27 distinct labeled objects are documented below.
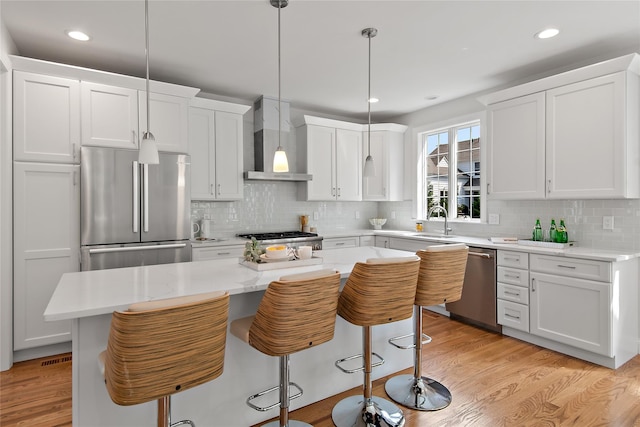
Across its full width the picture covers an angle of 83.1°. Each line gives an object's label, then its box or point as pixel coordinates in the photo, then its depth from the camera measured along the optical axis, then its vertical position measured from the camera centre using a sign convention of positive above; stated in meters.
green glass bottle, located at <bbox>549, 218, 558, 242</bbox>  3.52 -0.23
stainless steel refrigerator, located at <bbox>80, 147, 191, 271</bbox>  3.17 +0.01
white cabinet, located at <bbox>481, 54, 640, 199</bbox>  2.98 +0.68
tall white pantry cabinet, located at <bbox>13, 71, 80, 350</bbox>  3.02 +0.11
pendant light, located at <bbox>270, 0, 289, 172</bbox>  2.46 +0.35
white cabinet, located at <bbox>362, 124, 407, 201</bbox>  5.34 +0.70
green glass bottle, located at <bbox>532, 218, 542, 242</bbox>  3.68 -0.25
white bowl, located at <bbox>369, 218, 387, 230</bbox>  5.62 -0.20
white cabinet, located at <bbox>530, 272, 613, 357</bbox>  2.87 -0.87
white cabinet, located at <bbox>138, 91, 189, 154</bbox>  3.50 +0.90
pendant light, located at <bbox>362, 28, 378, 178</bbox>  2.87 +0.37
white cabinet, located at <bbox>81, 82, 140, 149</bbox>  3.25 +0.87
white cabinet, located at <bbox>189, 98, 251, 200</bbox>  4.05 +0.70
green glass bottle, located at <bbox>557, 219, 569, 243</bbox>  3.45 -0.25
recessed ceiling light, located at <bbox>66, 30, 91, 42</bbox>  2.86 +1.41
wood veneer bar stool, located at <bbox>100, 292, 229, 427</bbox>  1.26 -0.50
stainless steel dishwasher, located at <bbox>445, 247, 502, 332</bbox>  3.65 -0.86
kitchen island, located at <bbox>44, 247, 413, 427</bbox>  1.67 -0.83
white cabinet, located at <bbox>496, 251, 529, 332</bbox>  3.38 -0.78
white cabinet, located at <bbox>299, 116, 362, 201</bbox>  4.94 +0.69
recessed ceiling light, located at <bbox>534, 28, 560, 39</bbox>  2.83 +1.41
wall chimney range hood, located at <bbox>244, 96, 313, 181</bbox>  4.50 +0.94
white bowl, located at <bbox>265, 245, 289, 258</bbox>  2.31 -0.27
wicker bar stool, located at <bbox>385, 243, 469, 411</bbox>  2.29 -0.57
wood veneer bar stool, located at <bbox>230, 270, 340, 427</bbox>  1.62 -0.49
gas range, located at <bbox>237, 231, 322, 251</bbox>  4.13 -0.34
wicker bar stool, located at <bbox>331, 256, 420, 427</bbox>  1.95 -0.52
